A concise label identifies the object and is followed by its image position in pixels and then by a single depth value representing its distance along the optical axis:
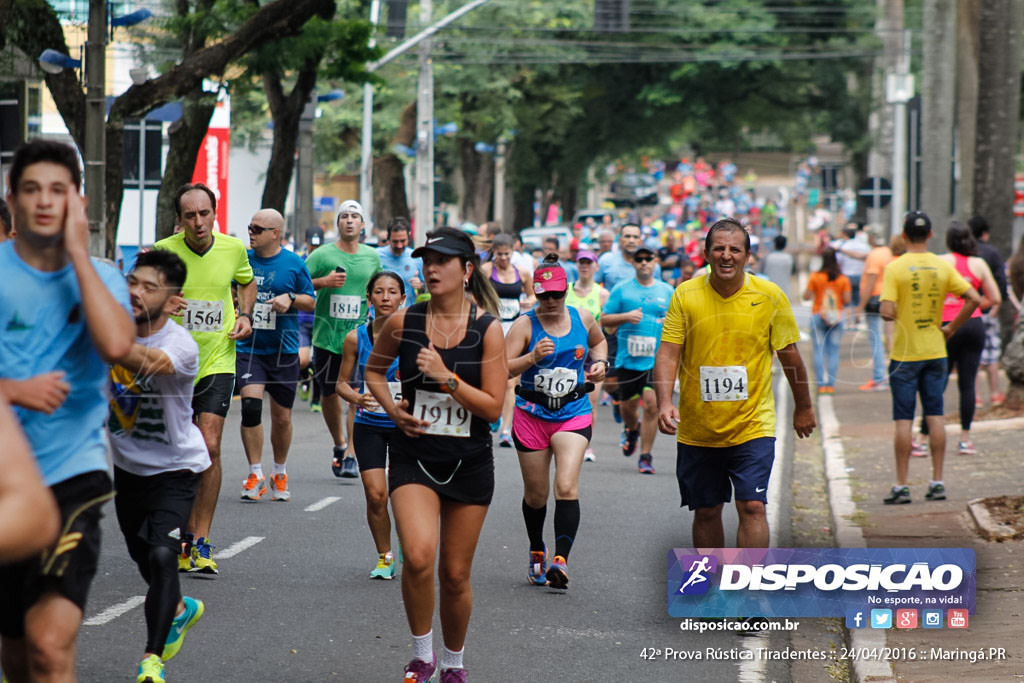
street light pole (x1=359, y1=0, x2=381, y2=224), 32.22
